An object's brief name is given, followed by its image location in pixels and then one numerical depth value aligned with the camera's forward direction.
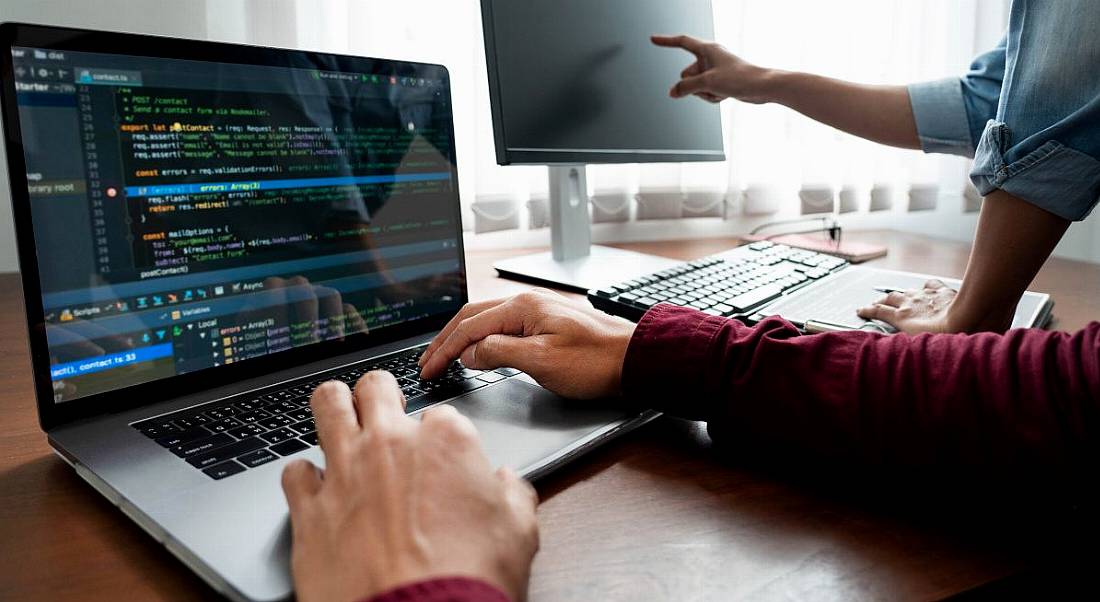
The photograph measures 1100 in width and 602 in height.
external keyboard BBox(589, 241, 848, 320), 0.83
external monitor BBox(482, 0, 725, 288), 0.99
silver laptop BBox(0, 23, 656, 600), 0.47
